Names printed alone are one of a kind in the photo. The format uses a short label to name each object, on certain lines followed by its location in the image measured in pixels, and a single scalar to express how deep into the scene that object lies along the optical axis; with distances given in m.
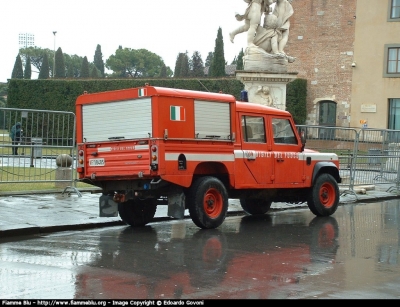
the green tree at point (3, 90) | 123.56
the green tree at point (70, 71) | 130.18
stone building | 46.03
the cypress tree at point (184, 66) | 87.25
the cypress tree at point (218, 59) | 63.22
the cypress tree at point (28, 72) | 106.88
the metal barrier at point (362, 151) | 20.14
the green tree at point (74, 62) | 148.77
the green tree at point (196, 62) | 108.12
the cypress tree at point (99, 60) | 135.62
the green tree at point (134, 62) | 143.88
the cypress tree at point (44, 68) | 102.94
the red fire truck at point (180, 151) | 11.65
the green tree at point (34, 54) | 150.50
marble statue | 23.17
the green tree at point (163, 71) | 104.36
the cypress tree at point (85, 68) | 100.39
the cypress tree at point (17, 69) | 101.69
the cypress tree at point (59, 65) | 99.06
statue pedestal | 22.97
